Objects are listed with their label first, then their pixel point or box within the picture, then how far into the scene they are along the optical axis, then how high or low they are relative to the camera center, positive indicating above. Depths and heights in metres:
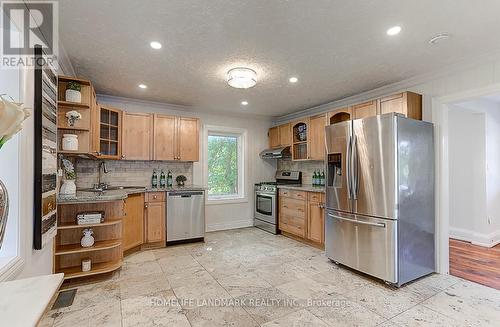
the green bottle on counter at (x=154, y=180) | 4.64 -0.20
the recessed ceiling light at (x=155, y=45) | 2.47 +1.22
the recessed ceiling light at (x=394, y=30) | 2.18 +1.19
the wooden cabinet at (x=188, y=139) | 4.61 +0.55
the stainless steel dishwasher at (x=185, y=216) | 4.17 -0.79
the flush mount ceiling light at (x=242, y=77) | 3.01 +1.09
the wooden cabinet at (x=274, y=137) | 5.59 +0.71
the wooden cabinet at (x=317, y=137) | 4.41 +0.55
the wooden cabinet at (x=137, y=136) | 4.18 +0.54
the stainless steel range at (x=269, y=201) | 5.05 -0.67
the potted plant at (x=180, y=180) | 4.86 -0.21
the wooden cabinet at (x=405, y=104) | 3.15 +0.81
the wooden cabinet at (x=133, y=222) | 3.64 -0.79
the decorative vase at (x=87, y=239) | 2.84 -0.78
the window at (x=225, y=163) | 5.38 +0.12
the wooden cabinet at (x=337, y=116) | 4.04 +0.86
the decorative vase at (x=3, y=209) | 0.95 -0.15
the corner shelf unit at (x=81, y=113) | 2.90 +0.64
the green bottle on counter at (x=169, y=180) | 4.75 -0.21
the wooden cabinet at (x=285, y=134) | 5.24 +0.71
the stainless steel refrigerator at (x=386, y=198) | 2.75 -0.35
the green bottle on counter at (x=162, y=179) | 4.71 -0.20
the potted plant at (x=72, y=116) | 2.89 +0.60
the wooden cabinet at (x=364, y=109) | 3.55 +0.84
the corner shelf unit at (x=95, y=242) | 2.80 -0.86
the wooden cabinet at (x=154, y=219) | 4.02 -0.80
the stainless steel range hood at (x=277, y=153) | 5.29 +0.32
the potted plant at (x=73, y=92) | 2.89 +0.88
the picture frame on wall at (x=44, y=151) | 1.90 +0.14
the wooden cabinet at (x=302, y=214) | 4.08 -0.80
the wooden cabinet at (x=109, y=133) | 3.78 +0.56
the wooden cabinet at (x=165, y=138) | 4.41 +0.55
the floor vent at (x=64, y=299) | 2.38 -1.26
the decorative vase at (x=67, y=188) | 2.89 -0.21
